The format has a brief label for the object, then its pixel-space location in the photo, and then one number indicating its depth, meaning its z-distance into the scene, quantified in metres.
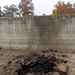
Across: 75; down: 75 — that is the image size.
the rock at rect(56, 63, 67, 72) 4.11
